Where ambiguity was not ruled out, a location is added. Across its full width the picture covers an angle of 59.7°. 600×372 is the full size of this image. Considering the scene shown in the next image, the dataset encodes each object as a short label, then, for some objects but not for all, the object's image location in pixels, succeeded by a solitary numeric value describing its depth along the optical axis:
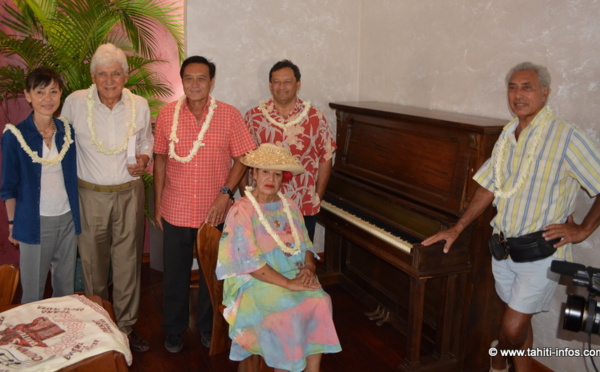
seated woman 2.67
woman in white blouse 2.88
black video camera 1.86
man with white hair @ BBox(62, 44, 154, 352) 3.11
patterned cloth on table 1.73
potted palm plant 3.79
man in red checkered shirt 3.21
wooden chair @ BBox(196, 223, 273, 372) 2.87
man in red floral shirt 3.62
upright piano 3.03
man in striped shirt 2.56
